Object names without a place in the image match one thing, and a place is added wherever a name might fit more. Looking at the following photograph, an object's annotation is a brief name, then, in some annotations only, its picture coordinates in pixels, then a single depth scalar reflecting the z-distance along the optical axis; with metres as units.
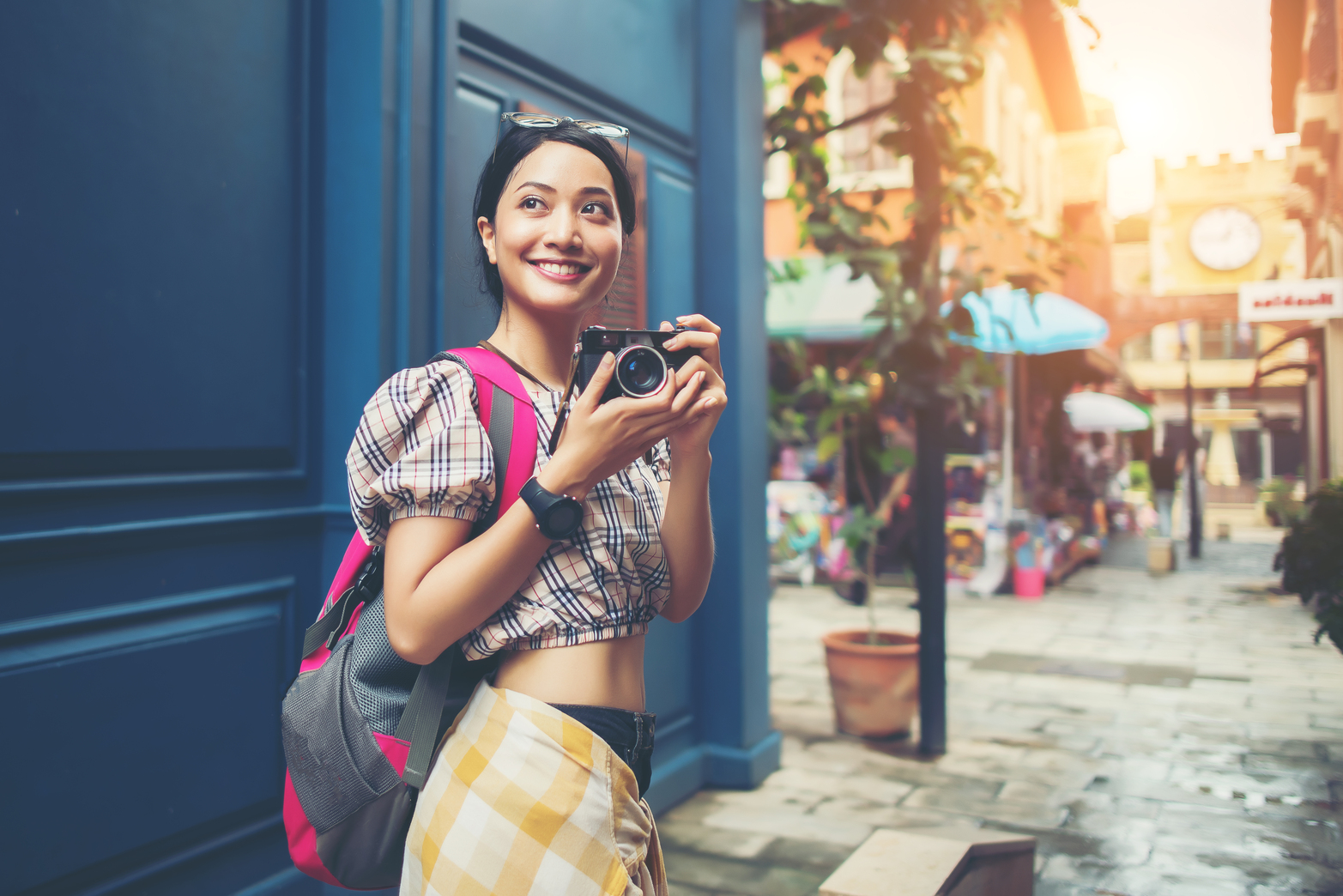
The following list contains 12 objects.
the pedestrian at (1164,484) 16.84
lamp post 14.77
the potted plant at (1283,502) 4.62
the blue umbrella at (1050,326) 9.42
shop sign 10.08
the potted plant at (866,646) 5.12
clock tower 29.45
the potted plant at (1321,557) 4.07
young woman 1.21
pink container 10.37
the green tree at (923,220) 4.71
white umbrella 14.37
